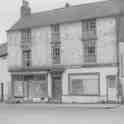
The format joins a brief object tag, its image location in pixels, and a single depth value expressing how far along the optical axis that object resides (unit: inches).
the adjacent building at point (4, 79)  1838.3
